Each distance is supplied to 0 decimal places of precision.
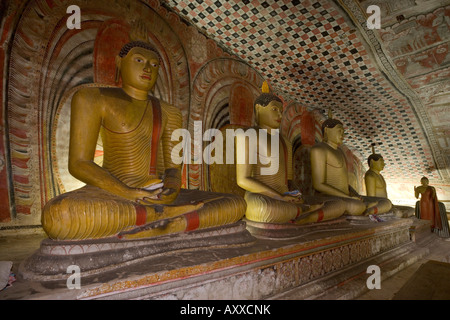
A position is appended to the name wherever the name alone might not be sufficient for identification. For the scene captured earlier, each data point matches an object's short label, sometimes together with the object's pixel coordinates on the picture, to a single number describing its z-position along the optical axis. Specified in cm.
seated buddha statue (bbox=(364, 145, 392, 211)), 533
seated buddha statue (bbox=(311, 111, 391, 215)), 374
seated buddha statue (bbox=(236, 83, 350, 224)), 246
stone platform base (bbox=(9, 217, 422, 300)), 129
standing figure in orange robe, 553
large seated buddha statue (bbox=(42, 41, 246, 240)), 148
